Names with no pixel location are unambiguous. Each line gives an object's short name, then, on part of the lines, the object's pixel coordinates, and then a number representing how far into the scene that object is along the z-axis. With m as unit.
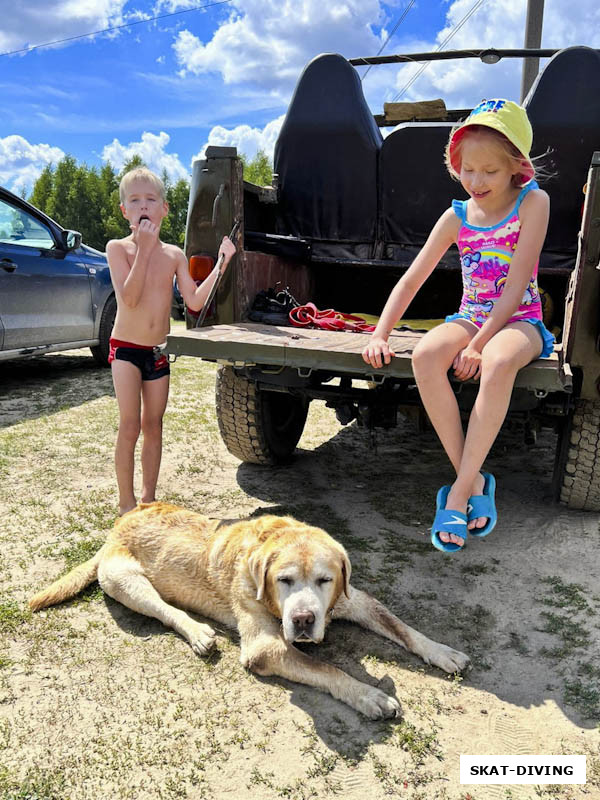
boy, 3.34
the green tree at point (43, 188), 64.94
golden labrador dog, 2.29
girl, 2.56
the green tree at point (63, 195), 62.69
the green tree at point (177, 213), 54.02
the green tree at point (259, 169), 49.29
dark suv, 6.40
